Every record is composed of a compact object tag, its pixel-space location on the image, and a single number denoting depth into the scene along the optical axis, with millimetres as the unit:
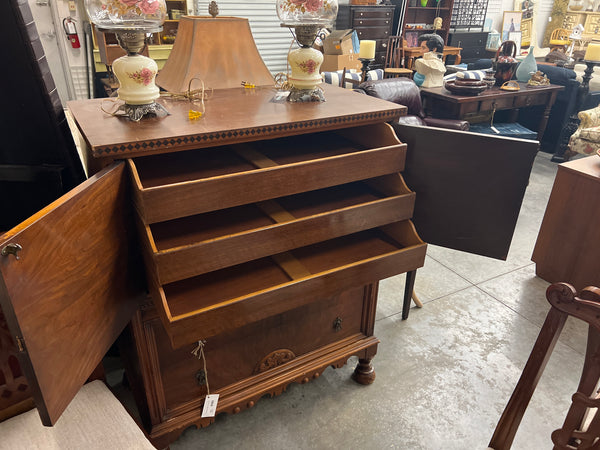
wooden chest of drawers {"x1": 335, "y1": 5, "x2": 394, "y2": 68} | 5898
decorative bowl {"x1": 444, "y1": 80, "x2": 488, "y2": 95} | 3650
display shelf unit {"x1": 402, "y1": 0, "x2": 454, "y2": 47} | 6785
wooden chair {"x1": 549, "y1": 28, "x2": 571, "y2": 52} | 7844
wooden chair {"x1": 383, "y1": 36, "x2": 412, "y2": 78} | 5190
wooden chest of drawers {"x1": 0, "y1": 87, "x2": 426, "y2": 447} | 825
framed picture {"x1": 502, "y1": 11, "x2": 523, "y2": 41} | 7904
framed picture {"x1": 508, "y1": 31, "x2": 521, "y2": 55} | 8062
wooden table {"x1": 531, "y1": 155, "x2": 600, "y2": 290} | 2182
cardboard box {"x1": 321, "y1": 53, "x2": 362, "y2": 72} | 5051
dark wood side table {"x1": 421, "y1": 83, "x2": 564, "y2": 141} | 3682
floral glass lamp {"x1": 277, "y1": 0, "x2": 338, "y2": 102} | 1250
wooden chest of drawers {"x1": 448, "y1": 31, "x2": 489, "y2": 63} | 7270
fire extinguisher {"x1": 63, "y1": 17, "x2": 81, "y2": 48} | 4441
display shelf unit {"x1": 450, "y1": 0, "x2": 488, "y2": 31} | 7137
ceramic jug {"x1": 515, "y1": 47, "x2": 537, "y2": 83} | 4305
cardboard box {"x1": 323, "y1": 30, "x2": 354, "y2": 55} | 5160
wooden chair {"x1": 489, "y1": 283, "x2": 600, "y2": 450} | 752
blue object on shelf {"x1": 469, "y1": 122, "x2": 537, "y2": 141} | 3623
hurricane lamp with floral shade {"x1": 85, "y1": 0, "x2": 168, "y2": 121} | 1012
